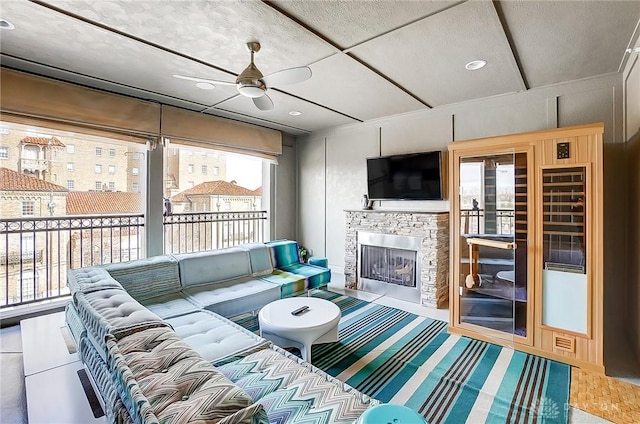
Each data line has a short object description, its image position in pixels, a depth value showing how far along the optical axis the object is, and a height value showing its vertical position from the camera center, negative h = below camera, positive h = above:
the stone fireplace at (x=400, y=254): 3.84 -0.61
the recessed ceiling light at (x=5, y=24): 2.11 +1.35
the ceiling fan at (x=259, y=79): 2.32 +1.06
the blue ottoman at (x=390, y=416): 1.02 -0.71
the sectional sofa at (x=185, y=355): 1.00 -0.70
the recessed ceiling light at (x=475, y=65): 2.65 +1.33
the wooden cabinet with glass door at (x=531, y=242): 2.42 -0.29
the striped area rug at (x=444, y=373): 1.93 -1.27
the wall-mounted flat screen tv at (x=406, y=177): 4.01 +0.49
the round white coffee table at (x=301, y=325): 2.32 -0.89
